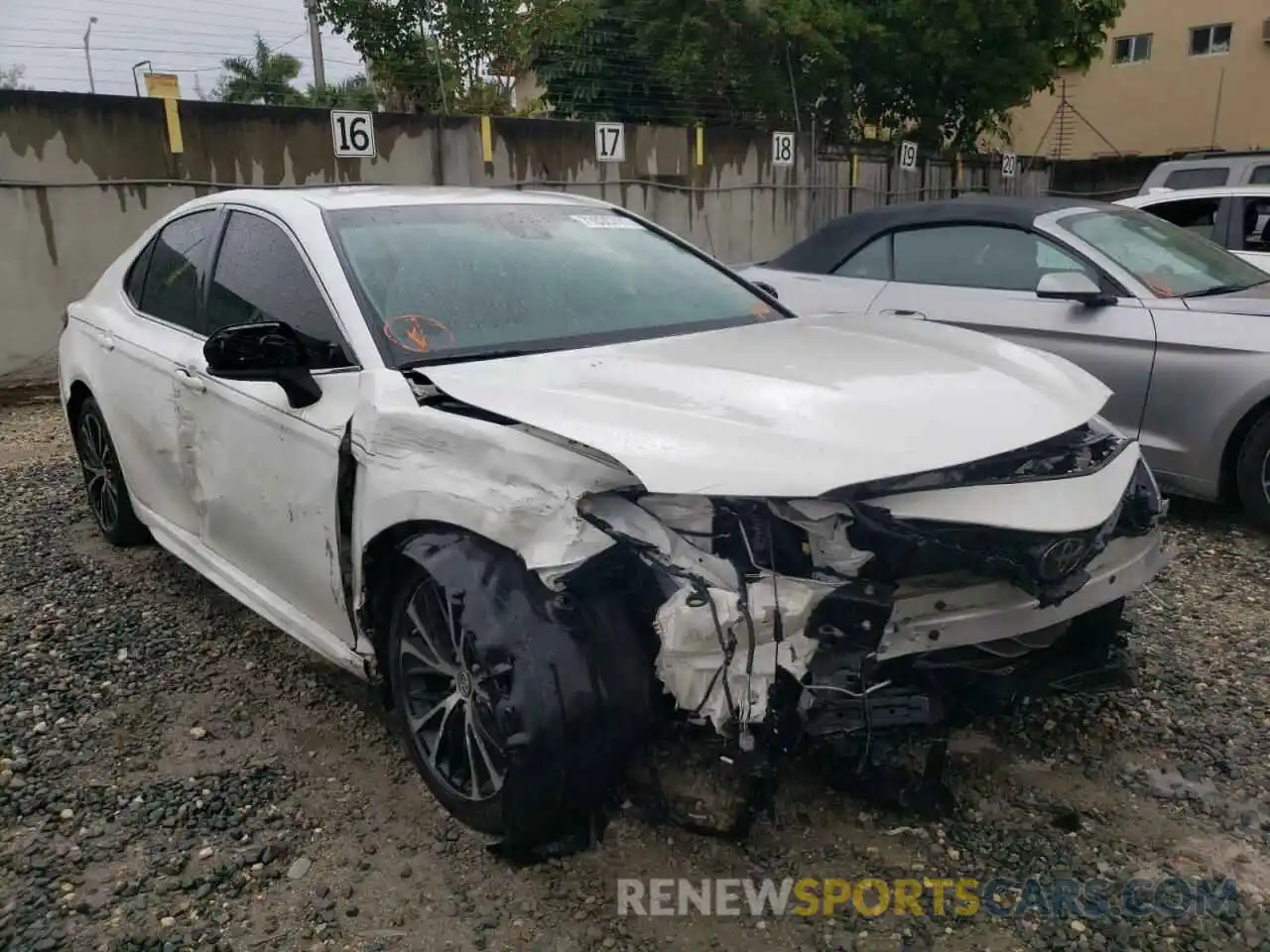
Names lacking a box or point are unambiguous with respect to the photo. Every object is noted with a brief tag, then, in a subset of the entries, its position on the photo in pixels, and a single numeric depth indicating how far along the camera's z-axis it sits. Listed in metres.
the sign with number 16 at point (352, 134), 9.14
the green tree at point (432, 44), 13.31
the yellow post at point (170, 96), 8.38
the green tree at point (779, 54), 15.10
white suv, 7.46
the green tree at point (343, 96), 12.81
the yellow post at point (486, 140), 10.34
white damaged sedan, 2.21
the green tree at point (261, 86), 11.50
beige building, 24.69
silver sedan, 4.48
